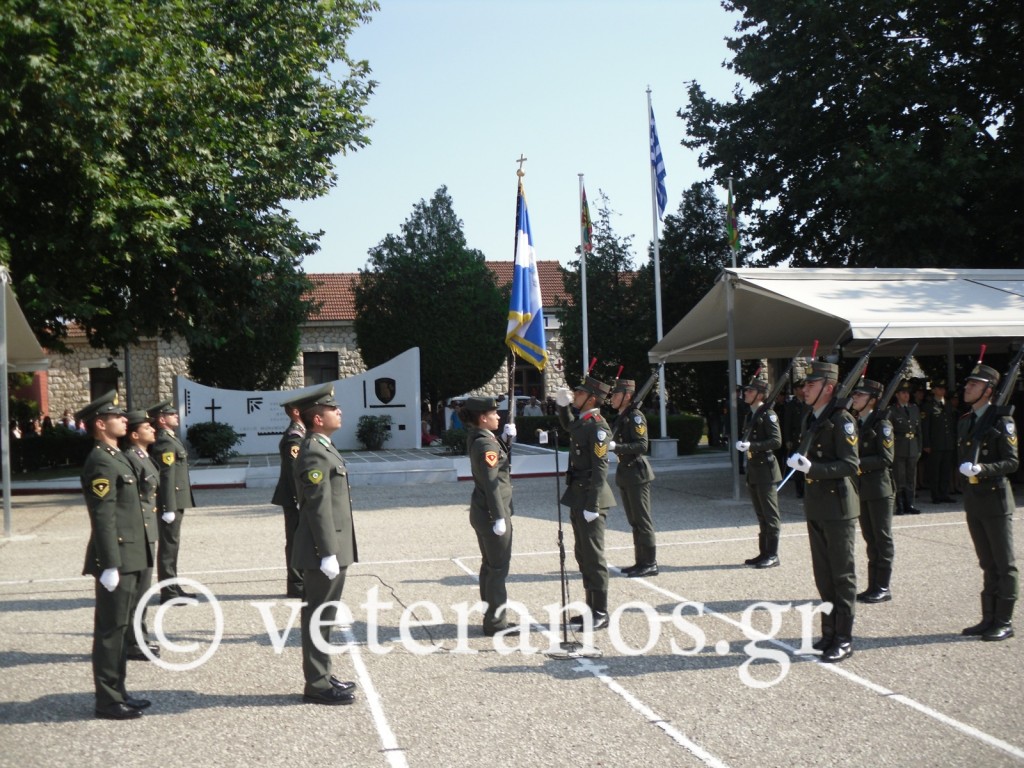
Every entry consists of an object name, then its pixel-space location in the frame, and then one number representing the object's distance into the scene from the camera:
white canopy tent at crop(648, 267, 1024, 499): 14.12
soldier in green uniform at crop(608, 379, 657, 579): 9.75
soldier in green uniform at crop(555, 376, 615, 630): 7.65
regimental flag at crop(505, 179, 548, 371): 11.41
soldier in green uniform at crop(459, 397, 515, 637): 7.43
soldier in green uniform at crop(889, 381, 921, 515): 14.24
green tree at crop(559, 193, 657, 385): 29.64
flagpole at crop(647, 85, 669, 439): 25.34
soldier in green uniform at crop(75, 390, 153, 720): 5.76
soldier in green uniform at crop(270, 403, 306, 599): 8.88
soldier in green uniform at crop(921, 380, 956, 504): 15.51
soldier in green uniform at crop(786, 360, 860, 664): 6.64
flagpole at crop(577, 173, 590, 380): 26.28
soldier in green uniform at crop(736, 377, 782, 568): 10.21
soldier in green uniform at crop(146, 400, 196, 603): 8.96
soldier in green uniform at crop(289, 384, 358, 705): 5.88
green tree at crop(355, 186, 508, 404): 35.31
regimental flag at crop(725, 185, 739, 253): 23.86
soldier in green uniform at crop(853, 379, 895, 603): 8.32
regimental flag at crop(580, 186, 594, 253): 27.25
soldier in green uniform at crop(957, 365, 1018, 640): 7.04
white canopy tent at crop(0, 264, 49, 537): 13.91
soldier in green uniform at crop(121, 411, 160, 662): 6.71
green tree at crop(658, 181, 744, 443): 28.55
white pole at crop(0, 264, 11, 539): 13.73
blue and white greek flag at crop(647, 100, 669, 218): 25.45
